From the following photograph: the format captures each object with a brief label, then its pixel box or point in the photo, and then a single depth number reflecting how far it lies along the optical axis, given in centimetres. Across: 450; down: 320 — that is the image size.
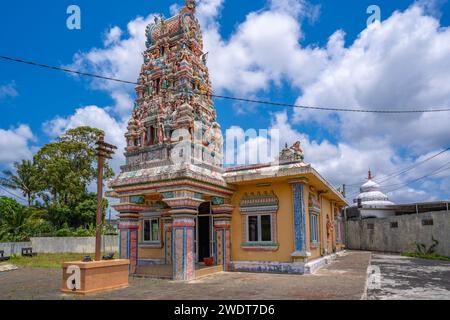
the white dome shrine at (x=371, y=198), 2916
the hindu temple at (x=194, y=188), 1195
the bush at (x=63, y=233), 2897
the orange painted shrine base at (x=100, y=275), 874
